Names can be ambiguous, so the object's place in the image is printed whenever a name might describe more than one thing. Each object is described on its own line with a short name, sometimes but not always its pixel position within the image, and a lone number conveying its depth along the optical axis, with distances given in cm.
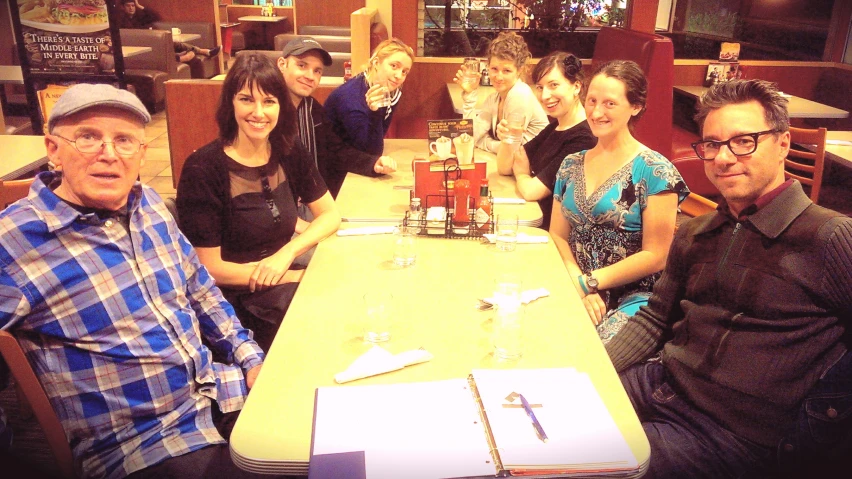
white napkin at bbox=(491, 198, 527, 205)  249
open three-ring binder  108
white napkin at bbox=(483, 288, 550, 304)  169
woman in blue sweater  296
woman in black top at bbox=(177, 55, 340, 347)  203
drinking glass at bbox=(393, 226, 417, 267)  192
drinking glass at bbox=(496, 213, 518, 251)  207
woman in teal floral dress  203
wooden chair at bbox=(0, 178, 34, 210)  185
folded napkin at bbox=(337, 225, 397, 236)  217
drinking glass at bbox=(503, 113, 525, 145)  279
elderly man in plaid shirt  130
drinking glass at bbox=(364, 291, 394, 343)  148
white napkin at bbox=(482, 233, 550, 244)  212
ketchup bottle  216
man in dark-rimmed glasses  135
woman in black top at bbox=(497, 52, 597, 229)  255
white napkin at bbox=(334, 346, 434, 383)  133
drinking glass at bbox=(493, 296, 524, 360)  142
